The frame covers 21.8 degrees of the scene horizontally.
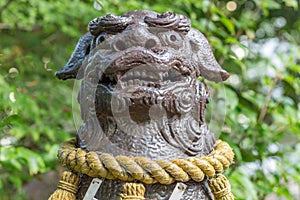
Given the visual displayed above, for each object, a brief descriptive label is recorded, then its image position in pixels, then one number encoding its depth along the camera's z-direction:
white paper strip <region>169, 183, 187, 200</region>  1.59
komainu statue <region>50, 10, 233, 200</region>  1.60
